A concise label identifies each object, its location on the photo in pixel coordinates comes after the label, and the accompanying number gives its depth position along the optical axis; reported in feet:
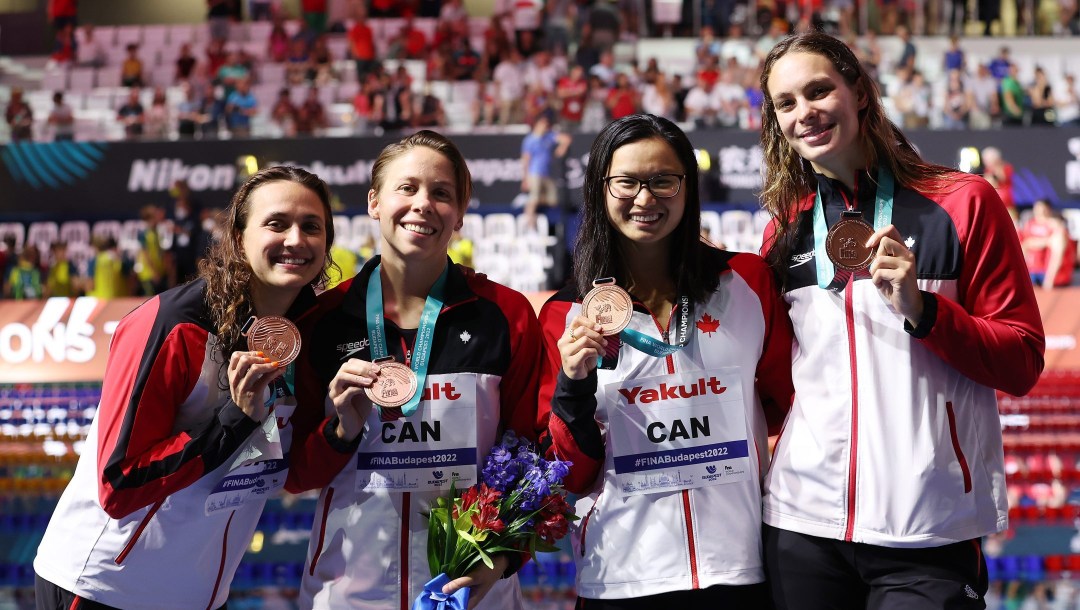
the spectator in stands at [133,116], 46.57
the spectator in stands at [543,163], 43.29
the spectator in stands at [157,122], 46.29
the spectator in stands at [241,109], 46.09
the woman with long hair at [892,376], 7.36
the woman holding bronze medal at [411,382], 8.11
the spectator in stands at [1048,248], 38.01
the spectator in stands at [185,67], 54.75
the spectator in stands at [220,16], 59.88
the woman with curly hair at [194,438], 7.80
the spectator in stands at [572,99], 44.49
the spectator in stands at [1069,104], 44.37
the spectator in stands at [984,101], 43.13
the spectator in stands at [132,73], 54.75
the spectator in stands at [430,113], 46.39
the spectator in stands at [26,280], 42.80
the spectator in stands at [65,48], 58.90
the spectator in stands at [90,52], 58.34
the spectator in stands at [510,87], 46.55
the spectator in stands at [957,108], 42.98
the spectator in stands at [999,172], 41.11
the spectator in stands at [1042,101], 43.70
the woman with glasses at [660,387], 7.70
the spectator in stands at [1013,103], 43.57
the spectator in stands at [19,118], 46.65
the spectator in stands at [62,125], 46.26
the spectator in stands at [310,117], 46.78
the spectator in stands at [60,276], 43.39
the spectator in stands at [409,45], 55.42
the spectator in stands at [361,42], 55.06
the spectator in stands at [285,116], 46.34
